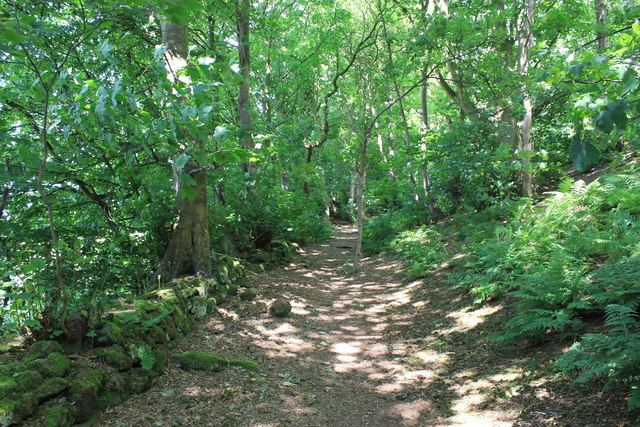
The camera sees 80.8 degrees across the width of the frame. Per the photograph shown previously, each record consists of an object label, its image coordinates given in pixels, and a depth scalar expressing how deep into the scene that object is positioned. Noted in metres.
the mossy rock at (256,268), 9.46
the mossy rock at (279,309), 6.52
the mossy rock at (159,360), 3.85
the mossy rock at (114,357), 3.42
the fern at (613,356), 2.58
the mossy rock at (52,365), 2.87
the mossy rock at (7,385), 2.52
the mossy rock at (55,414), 2.55
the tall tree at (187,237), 6.16
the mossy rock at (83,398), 2.82
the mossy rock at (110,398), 3.06
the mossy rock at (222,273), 7.21
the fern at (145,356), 3.62
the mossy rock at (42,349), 3.03
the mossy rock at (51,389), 2.68
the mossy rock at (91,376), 3.00
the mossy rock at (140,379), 3.45
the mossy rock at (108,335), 3.62
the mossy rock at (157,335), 4.20
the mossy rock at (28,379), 2.66
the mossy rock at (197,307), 5.69
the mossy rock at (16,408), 2.39
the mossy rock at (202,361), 4.16
